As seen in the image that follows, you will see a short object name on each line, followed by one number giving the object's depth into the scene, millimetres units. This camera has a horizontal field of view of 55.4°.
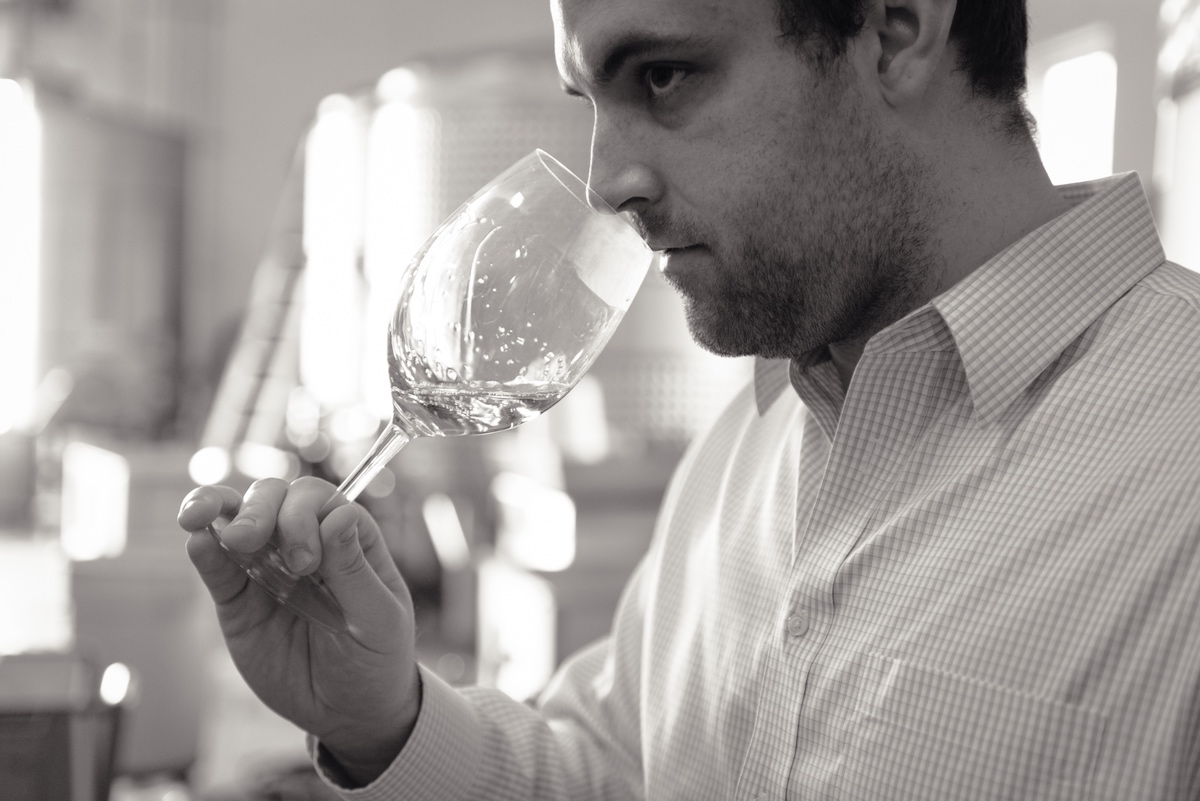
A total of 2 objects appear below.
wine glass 827
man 720
